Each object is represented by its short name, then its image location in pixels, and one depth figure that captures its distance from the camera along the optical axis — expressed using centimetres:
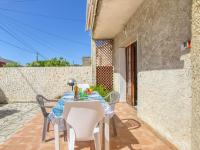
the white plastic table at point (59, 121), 216
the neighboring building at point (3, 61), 1440
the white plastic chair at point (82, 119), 197
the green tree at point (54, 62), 1116
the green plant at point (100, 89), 581
